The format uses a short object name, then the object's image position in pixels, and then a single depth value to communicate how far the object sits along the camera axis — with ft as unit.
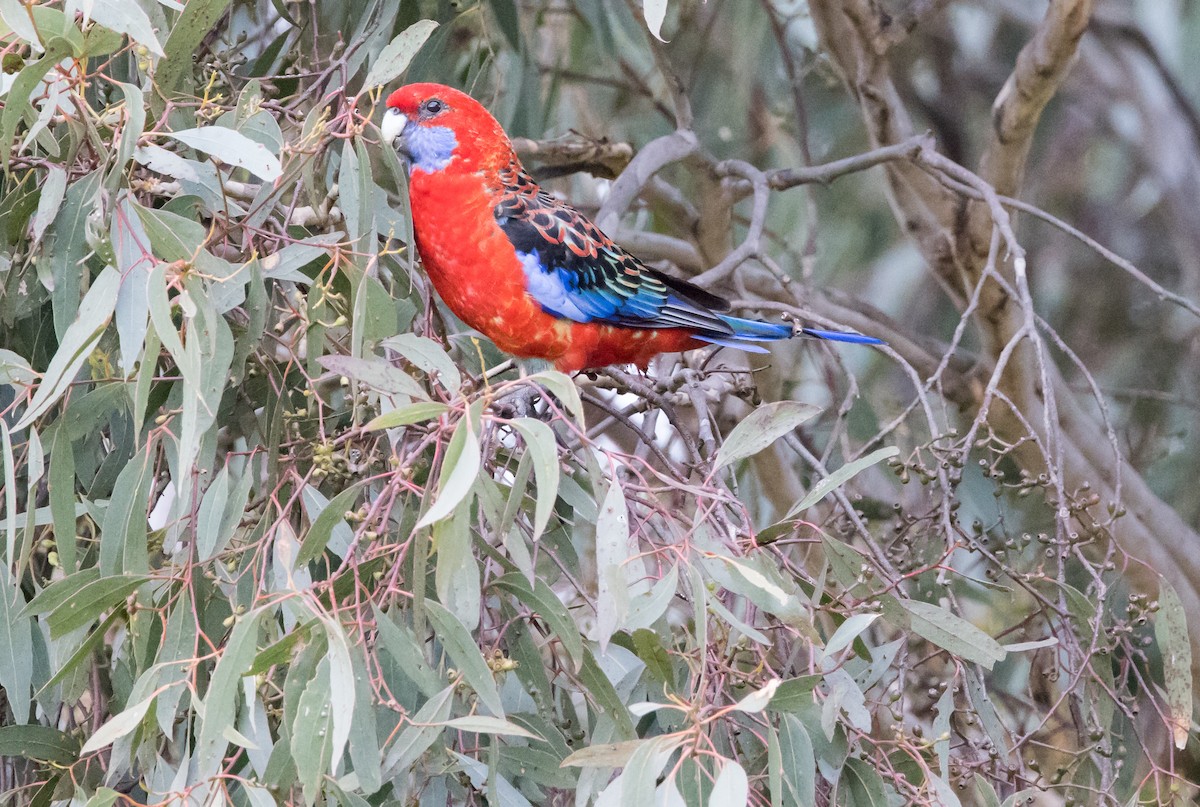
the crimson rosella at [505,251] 24.54
